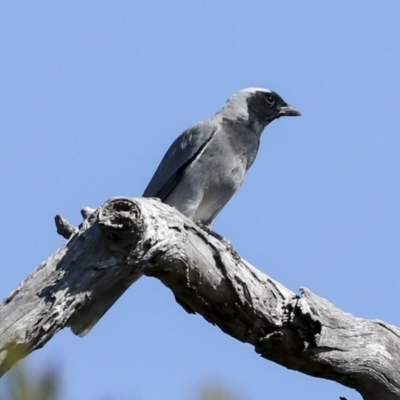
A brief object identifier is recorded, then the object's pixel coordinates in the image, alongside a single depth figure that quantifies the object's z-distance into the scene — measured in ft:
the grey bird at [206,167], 50.96
